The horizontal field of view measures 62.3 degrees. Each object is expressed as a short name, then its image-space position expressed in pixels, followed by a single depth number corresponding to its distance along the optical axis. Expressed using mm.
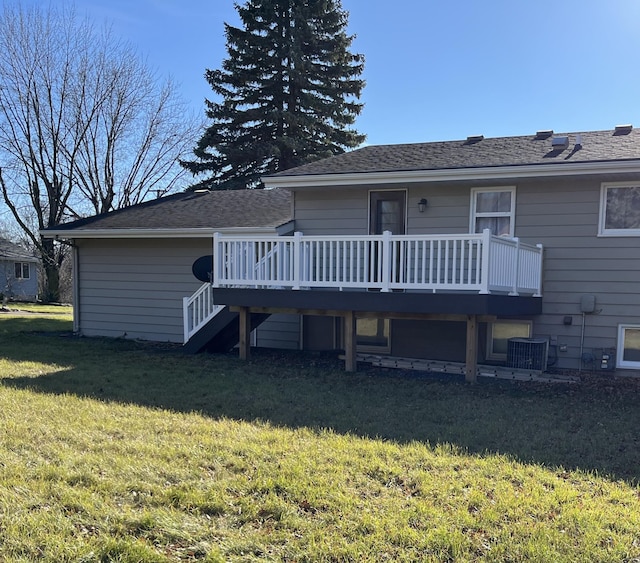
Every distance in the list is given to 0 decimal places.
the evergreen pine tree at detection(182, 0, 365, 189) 24750
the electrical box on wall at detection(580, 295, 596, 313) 8719
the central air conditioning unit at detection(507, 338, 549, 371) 8516
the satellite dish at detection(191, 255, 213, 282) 11179
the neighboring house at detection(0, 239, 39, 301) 31812
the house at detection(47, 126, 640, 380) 7879
